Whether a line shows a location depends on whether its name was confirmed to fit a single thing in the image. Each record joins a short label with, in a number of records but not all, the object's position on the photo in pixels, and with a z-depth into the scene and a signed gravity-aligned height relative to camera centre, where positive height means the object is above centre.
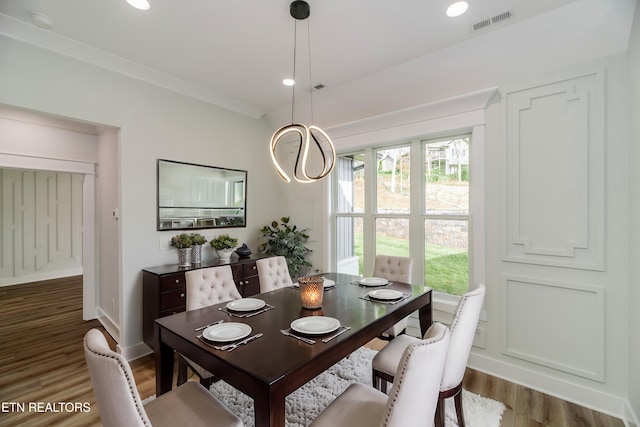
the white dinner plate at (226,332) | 1.48 -0.65
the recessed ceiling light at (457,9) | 2.07 +1.52
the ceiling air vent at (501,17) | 2.16 +1.51
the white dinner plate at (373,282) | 2.56 -0.63
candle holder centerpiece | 1.97 -0.55
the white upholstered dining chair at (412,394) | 1.10 -0.73
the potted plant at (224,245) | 3.54 -0.41
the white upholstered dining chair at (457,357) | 1.65 -0.86
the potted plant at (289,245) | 4.15 -0.48
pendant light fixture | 2.07 +0.66
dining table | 1.17 -0.68
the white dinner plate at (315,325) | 1.55 -0.64
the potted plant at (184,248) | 3.26 -0.41
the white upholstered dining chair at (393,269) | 2.90 -0.59
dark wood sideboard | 2.88 -0.83
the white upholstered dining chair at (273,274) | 2.73 -0.60
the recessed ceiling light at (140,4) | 2.04 +1.53
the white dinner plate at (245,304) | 1.94 -0.65
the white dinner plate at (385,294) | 2.16 -0.63
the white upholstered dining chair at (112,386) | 1.02 -0.63
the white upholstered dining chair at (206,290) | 2.06 -0.64
